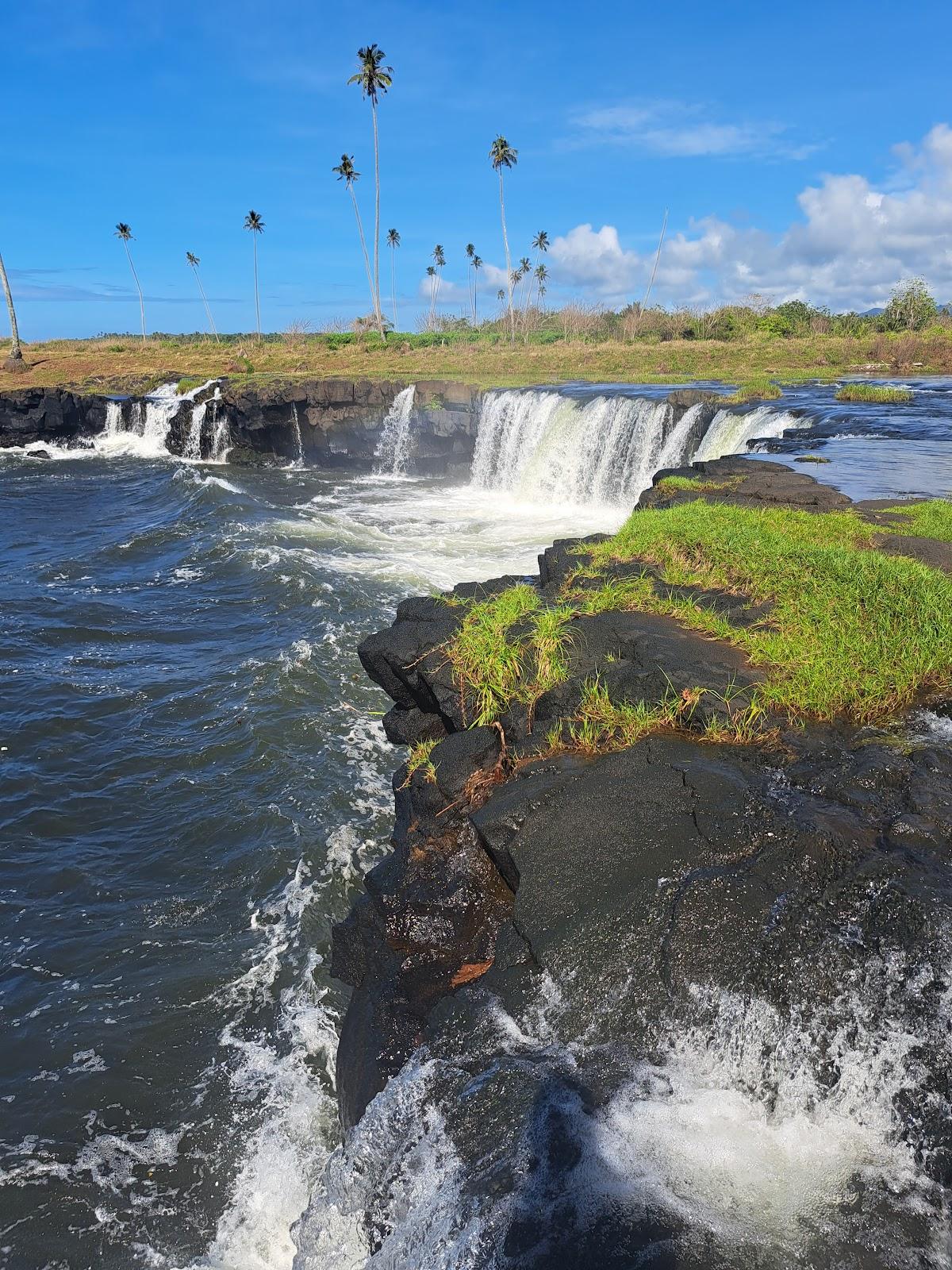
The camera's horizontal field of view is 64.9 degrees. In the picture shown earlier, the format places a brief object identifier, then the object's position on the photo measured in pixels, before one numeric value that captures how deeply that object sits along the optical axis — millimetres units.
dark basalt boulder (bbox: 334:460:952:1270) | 2848
